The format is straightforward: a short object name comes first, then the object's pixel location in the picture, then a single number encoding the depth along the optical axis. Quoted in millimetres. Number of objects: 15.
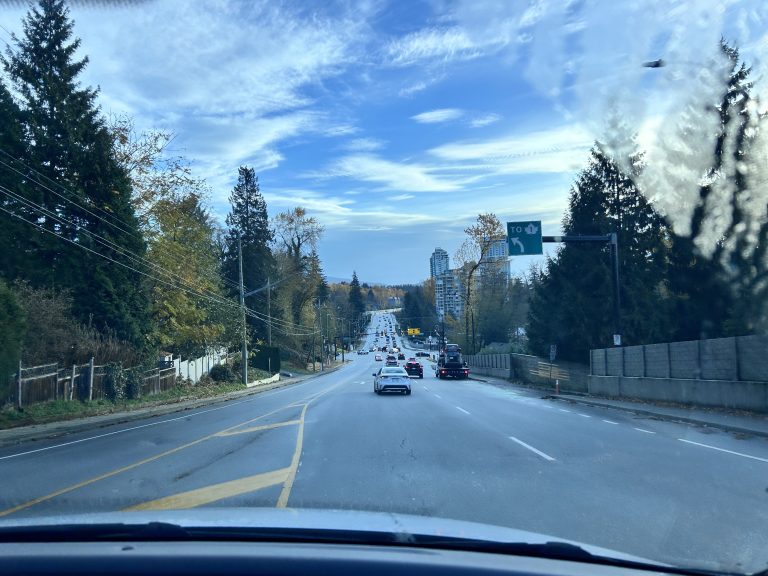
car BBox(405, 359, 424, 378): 57781
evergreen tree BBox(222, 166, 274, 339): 82062
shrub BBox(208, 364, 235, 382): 51022
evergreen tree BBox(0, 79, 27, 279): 31484
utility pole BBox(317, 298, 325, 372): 93500
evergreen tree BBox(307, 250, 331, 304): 86375
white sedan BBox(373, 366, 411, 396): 32125
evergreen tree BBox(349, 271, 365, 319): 184625
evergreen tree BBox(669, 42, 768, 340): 25531
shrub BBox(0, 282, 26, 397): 20547
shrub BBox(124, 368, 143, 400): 32500
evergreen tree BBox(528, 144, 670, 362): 42053
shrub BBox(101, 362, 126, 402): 30559
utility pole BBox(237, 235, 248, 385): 45844
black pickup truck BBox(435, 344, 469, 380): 55875
